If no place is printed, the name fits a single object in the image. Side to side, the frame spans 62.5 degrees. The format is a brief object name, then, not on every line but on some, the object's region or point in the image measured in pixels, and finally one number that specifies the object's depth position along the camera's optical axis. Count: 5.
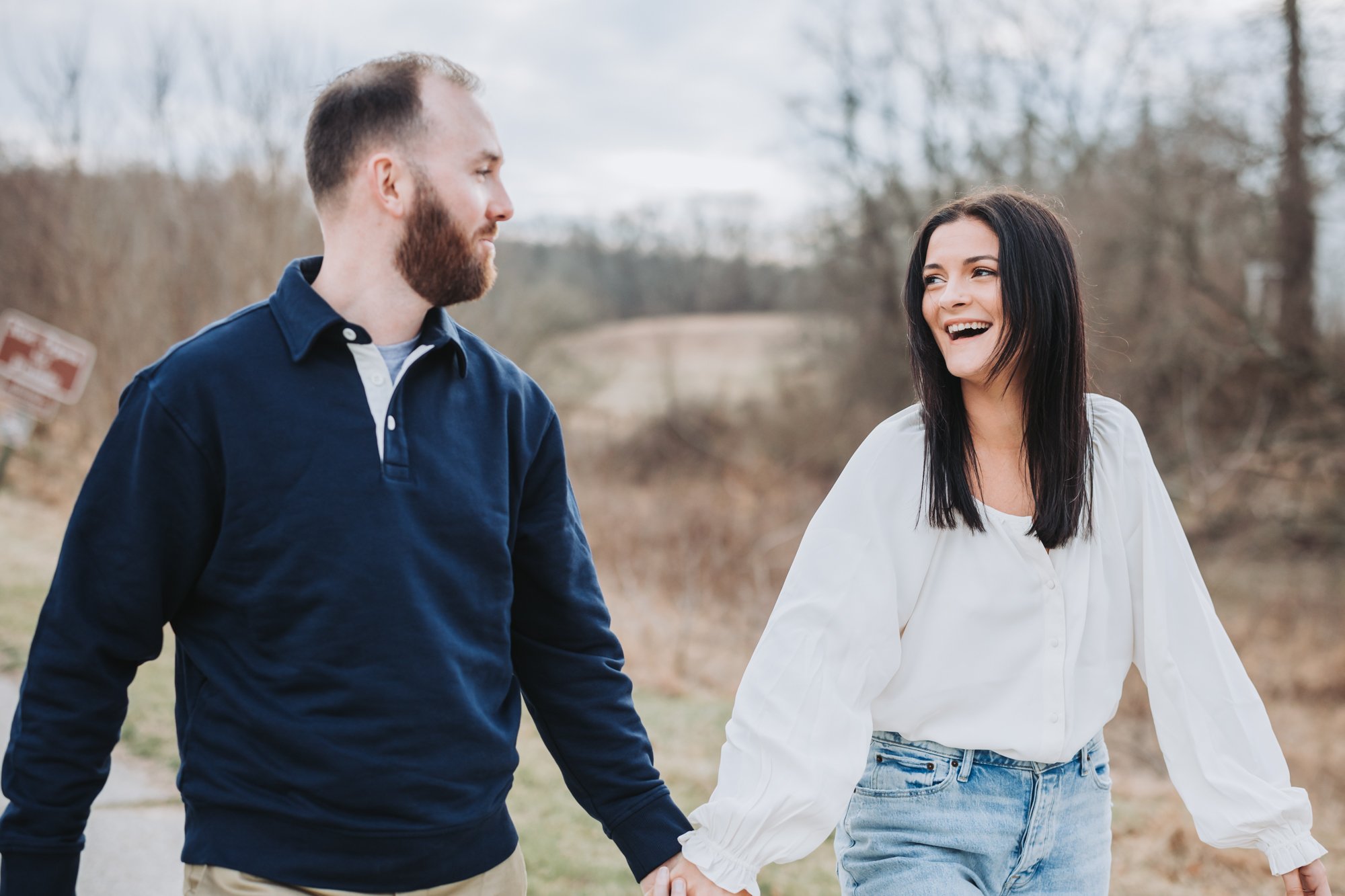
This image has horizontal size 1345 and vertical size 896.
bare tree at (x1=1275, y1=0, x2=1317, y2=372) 14.20
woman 2.39
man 2.00
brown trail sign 9.52
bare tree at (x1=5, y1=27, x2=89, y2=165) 18.20
